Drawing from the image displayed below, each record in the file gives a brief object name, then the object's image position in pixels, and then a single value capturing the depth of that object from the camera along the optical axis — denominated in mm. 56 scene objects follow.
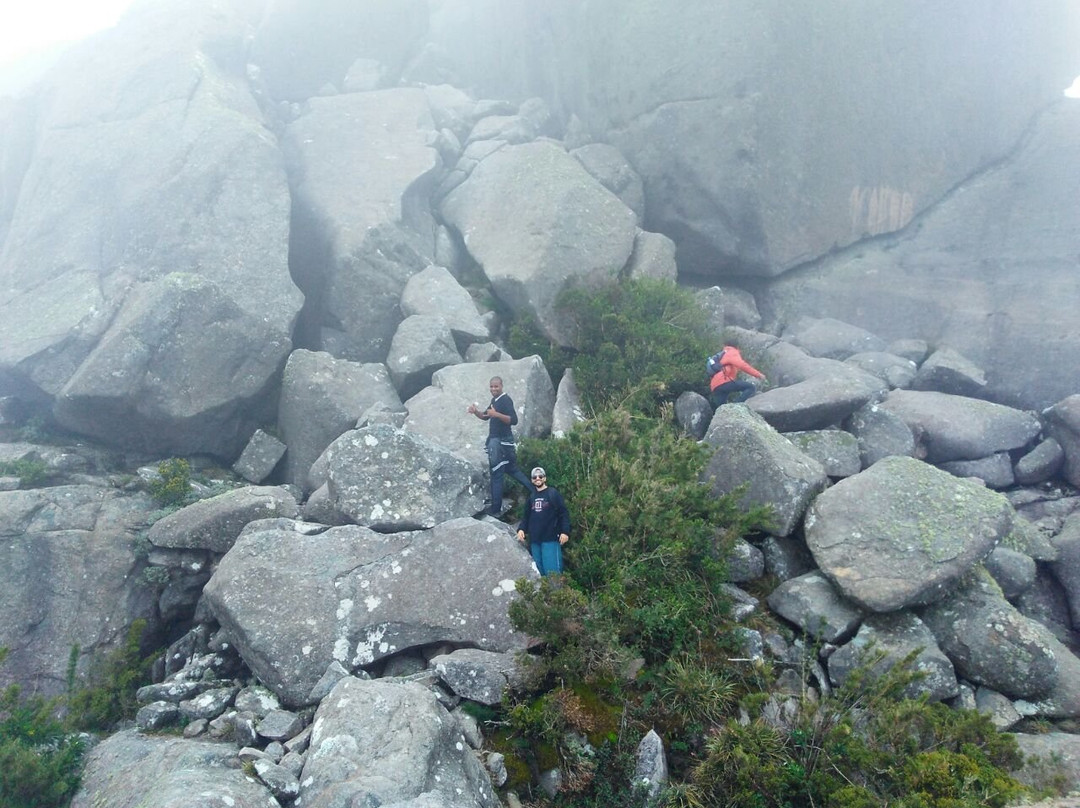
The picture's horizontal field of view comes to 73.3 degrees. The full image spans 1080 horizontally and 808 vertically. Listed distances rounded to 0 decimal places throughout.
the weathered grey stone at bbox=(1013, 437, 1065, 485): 12758
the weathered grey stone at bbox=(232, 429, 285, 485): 12477
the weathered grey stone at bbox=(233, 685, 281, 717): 7332
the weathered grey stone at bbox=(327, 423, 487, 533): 9336
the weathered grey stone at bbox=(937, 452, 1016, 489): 12672
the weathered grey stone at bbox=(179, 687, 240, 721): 7441
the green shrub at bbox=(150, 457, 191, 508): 10750
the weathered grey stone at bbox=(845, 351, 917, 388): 14797
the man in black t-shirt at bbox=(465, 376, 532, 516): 9984
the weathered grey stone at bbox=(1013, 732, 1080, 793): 6964
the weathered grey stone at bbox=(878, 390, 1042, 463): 12773
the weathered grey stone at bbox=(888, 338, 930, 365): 15859
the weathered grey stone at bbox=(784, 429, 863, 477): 11156
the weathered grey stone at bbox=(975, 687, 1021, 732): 7979
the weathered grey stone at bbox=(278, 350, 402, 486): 12609
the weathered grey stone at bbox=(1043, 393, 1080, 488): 12680
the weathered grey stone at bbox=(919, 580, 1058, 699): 8250
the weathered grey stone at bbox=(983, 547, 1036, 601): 9828
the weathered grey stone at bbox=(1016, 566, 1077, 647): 10172
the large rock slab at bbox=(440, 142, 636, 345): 14990
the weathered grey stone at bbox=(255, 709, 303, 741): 6805
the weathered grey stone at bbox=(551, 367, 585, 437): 12008
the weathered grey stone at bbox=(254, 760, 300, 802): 5809
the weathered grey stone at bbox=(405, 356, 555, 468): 11594
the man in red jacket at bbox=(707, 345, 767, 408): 12195
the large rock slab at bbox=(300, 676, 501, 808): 5602
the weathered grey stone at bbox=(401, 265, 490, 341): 14422
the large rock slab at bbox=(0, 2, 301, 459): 12219
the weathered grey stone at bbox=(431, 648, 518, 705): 7180
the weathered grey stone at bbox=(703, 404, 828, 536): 9680
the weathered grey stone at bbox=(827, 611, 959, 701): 8094
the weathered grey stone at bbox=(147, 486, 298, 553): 9508
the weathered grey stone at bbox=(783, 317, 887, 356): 16203
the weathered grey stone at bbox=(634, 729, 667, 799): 6633
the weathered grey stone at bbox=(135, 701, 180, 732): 7355
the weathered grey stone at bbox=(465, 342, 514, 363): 13898
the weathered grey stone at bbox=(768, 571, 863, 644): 8555
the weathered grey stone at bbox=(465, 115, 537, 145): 19750
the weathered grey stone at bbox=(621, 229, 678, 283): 15961
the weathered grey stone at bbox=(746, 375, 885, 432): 11672
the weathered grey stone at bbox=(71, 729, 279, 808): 5539
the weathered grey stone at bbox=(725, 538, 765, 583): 9320
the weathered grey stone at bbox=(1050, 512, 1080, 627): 10364
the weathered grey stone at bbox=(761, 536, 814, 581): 9484
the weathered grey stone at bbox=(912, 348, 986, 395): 14680
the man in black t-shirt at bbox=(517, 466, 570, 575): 8812
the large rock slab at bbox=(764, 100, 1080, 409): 15086
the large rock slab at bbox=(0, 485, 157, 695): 9039
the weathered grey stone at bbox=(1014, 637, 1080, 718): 8234
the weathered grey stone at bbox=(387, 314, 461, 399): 13430
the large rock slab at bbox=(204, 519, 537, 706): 7828
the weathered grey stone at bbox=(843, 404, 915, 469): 11766
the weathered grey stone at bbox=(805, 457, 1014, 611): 8578
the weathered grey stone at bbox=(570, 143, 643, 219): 17922
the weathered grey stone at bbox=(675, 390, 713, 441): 12133
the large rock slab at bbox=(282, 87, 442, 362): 15211
